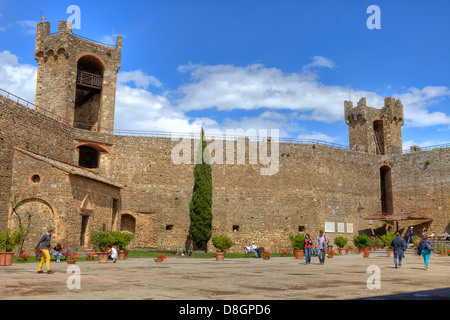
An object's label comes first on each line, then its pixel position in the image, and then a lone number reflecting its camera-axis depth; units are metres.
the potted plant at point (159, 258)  18.41
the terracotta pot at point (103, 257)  17.21
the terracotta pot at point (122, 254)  20.05
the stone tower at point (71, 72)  29.48
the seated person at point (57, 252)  17.06
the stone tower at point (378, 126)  40.03
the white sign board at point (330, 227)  31.92
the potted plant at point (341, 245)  26.28
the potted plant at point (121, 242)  20.08
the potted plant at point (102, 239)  19.98
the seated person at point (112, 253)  17.83
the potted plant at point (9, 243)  14.38
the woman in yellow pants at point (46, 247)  11.50
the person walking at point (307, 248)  17.06
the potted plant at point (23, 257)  17.18
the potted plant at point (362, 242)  26.48
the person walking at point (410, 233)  30.38
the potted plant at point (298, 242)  23.62
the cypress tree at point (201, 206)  27.89
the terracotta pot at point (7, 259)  14.35
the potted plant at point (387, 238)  26.82
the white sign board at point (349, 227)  33.07
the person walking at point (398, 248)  14.78
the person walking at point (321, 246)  16.73
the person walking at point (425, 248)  14.32
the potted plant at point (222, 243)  23.19
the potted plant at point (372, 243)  27.06
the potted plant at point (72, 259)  16.00
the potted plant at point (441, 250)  22.72
